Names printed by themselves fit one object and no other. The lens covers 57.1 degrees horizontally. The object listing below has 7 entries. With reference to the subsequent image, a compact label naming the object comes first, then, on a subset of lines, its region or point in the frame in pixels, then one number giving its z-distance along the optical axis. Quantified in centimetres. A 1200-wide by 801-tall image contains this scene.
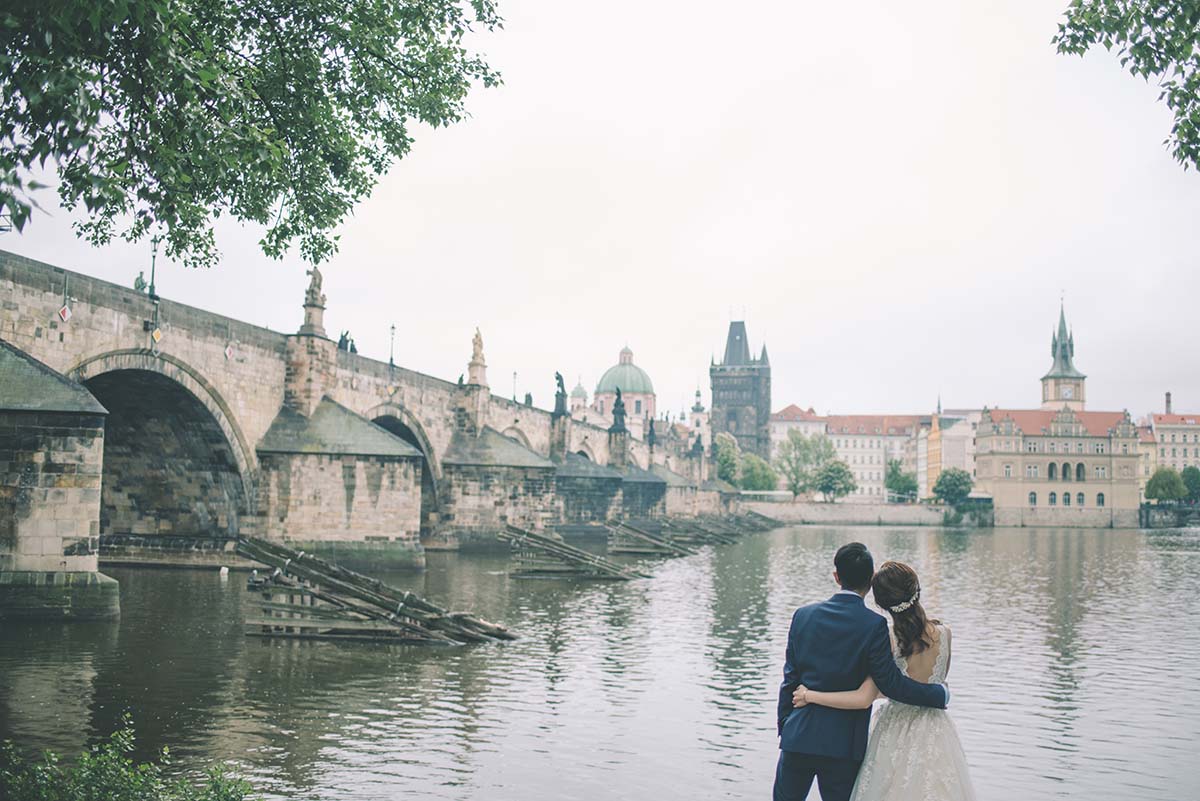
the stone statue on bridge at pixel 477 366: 4756
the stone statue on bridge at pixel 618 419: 7362
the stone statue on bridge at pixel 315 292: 3325
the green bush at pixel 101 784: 698
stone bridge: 2356
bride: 564
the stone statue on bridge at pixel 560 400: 6077
